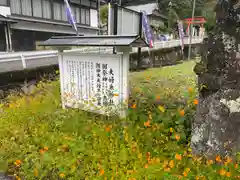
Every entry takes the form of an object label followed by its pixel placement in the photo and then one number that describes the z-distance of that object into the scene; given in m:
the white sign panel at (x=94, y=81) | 3.50
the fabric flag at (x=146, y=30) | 10.19
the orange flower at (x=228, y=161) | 2.32
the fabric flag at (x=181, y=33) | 16.30
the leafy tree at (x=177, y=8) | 32.12
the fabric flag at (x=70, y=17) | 11.26
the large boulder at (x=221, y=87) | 2.36
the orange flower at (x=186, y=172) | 2.26
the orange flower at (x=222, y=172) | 2.12
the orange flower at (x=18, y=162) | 2.90
